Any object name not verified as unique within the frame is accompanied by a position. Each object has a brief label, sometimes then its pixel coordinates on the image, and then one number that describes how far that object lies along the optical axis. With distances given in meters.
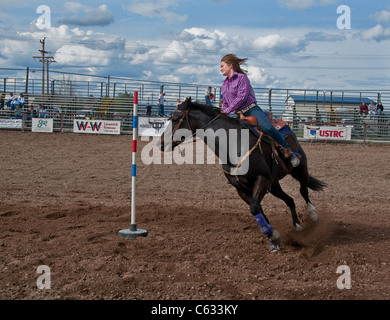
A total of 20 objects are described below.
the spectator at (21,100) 29.25
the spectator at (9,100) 29.46
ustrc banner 25.72
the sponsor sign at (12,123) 27.08
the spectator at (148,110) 29.44
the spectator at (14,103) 28.95
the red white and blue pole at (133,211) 7.12
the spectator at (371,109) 28.97
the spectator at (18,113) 27.75
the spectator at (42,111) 28.02
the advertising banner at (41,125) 26.89
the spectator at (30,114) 27.92
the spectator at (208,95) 27.09
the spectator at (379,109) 28.39
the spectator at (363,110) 28.48
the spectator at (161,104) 29.41
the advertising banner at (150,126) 26.27
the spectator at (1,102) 29.37
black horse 6.71
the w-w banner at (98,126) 26.78
